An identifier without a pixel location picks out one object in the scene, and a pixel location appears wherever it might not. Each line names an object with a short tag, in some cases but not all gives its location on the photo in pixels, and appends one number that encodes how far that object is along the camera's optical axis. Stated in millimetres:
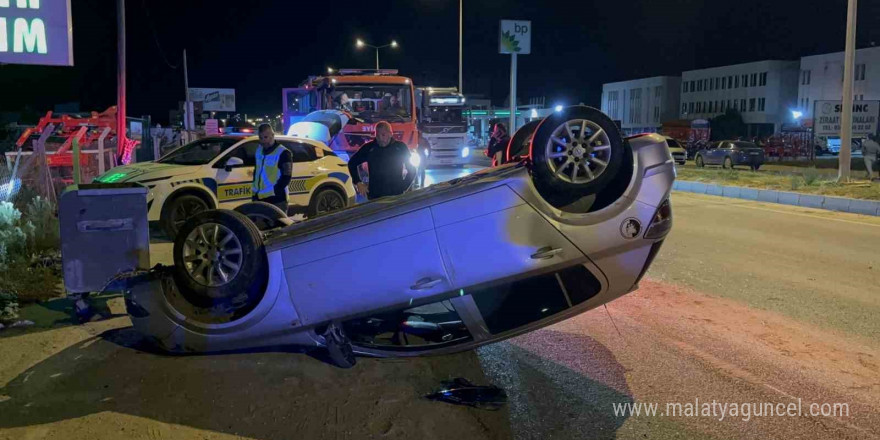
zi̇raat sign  23078
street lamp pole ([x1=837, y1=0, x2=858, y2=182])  18203
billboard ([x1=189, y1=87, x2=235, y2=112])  69062
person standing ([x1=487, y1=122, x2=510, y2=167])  9305
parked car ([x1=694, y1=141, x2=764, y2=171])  29797
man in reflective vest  7160
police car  9695
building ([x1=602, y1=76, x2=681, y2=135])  83938
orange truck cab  17328
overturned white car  3891
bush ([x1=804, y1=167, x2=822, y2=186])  18109
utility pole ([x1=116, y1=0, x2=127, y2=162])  12867
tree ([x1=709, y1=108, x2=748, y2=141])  67438
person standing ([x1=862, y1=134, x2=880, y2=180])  20031
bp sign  26344
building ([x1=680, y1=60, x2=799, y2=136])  68812
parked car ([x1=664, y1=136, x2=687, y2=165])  31486
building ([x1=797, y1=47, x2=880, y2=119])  56781
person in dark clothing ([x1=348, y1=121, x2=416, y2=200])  6793
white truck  25141
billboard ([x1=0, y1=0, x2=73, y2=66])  9281
